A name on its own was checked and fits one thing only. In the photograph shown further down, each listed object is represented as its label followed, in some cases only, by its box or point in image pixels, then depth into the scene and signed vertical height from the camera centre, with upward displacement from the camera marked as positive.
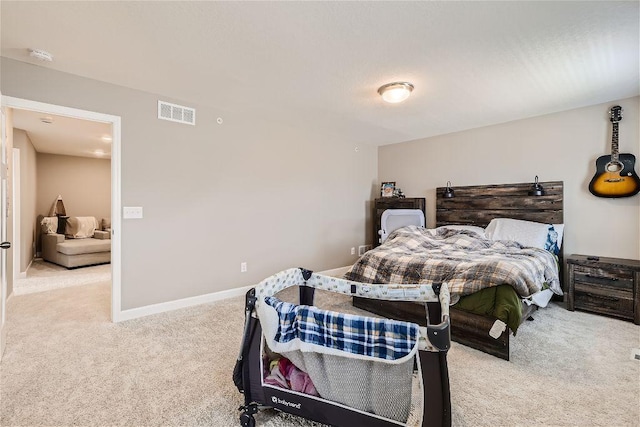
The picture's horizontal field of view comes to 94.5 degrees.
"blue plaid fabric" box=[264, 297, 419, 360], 1.18 -0.51
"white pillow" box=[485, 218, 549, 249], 3.37 -0.22
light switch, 2.88 -0.04
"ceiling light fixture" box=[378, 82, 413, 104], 2.77 +1.15
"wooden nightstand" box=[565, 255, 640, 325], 2.83 -0.72
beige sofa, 5.05 -0.67
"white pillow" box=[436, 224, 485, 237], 3.86 -0.21
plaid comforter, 2.25 -0.44
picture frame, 5.13 +0.41
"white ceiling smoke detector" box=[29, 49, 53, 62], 2.24 +1.18
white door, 2.11 -0.25
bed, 2.24 -0.09
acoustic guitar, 3.12 +0.44
